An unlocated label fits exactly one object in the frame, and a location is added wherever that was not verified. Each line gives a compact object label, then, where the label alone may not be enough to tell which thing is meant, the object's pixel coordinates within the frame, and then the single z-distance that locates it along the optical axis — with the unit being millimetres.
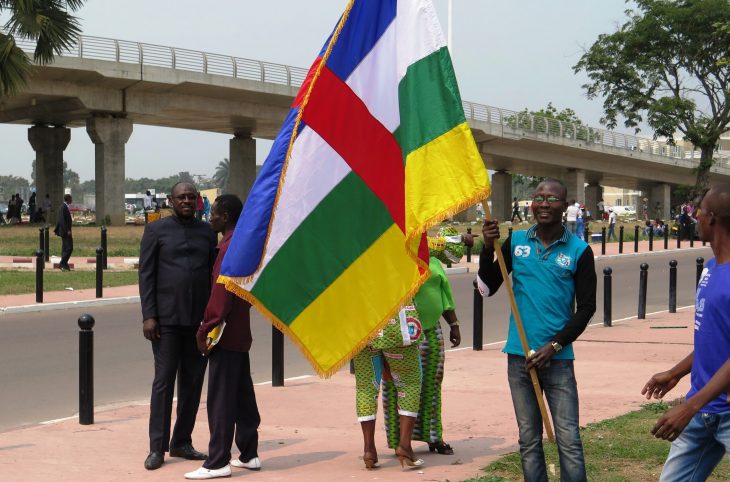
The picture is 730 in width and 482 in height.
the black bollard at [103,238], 27805
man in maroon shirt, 7023
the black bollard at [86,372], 8750
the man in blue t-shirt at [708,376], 4379
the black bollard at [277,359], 10719
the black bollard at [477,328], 13508
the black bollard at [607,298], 16562
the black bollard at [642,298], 17562
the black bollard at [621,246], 37625
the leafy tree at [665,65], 58469
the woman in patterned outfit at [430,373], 7555
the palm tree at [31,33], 27422
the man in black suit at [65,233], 25250
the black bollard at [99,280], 19781
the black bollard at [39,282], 18797
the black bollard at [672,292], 18433
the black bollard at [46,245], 29262
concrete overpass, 45469
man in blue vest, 5789
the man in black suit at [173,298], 7398
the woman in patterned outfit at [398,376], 7195
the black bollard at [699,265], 18688
